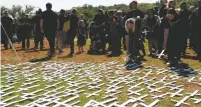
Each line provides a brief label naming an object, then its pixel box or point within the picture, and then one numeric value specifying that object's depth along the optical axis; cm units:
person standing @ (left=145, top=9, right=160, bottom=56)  1473
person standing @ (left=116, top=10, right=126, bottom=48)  1691
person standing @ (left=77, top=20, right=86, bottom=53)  1752
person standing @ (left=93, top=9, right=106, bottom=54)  1684
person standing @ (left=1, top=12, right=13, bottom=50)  1978
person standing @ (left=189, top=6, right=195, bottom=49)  1587
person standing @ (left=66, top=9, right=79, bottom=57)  1660
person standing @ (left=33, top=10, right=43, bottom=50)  1882
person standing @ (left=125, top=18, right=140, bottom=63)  1329
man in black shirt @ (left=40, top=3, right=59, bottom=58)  1614
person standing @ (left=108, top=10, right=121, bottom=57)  1619
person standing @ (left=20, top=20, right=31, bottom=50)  1969
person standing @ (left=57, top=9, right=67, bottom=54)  1734
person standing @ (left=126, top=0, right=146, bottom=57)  1486
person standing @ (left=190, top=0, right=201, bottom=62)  1379
